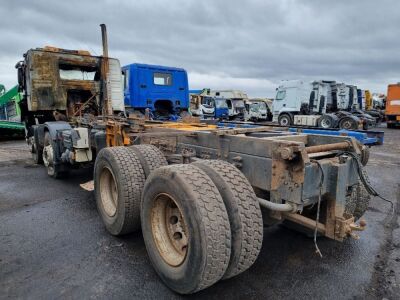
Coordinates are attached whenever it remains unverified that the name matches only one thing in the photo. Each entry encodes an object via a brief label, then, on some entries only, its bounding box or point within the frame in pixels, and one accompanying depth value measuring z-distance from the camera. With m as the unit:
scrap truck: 2.35
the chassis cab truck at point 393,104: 22.33
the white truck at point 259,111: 27.28
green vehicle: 12.67
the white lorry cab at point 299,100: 19.69
